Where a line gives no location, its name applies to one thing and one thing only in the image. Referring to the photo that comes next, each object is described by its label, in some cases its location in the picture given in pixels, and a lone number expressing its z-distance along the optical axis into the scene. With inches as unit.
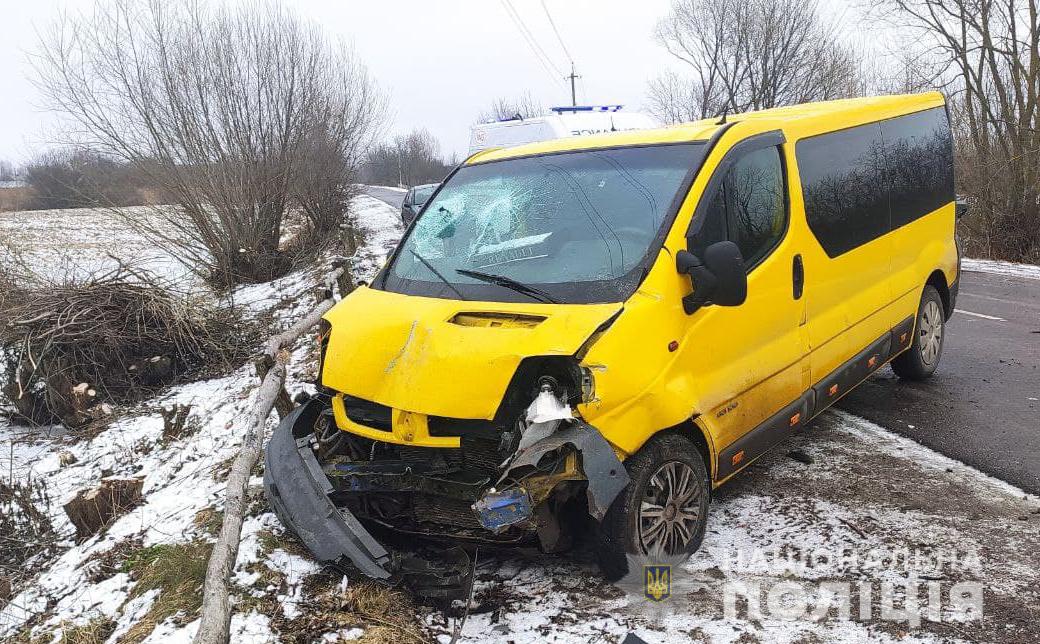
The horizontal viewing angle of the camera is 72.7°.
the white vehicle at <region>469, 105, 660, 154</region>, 446.6
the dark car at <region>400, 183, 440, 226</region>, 599.2
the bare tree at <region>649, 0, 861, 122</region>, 1363.2
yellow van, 116.4
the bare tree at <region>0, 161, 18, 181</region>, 2055.9
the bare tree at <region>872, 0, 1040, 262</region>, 598.5
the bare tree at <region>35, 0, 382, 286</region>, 535.8
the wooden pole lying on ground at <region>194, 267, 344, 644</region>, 120.0
